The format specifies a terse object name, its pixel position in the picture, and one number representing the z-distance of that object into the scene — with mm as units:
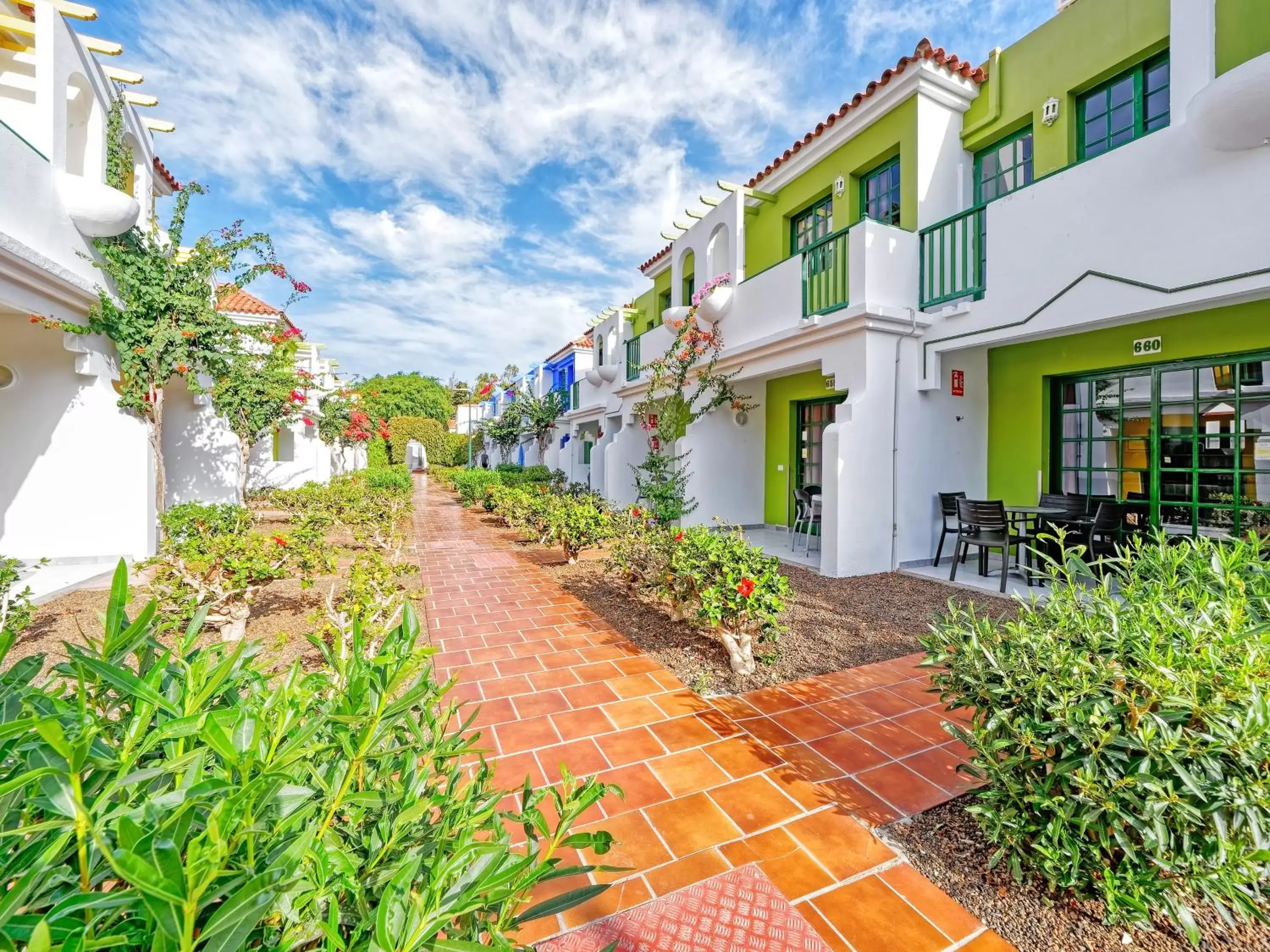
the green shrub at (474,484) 17125
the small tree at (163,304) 8047
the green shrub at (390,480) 15305
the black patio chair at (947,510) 8133
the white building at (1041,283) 5781
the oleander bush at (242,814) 757
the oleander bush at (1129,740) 1824
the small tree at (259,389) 10602
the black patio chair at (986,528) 7078
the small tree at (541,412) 22188
